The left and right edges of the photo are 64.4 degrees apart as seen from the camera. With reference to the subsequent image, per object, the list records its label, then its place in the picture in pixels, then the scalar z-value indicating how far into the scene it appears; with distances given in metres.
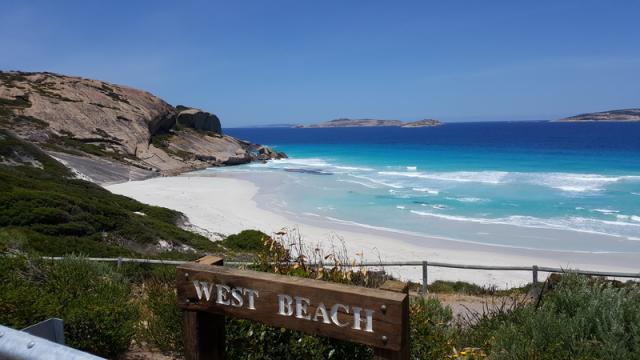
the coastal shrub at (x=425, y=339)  3.85
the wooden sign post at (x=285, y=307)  2.55
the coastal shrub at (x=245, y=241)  18.47
